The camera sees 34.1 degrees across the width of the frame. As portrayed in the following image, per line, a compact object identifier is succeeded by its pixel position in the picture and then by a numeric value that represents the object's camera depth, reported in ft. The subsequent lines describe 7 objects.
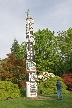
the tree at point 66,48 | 75.16
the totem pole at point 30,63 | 35.38
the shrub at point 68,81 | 48.50
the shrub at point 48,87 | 42.18
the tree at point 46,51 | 82.15
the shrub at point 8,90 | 33.94
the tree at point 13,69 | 39.64
